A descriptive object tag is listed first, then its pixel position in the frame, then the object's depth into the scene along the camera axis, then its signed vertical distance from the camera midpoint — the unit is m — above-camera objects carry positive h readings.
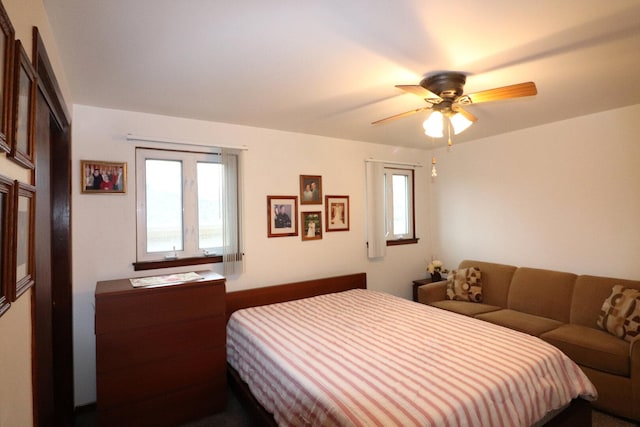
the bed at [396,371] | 1.56 -0.85
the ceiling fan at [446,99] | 2.17 +0.75
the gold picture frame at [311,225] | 3.76 -0.09
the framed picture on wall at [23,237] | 0.98 -0.05
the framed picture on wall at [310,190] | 3.75 +0.30
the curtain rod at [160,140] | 2.78 +0.67
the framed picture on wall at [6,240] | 0.89 -0.05
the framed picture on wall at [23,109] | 0.97 +0.36
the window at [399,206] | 4.41 +0.13
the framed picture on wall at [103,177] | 2.68 +0.35
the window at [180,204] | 2.93 +0.13
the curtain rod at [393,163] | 4.18 +0.68
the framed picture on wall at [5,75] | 0.86 +0.38
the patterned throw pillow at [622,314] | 2.58 -0.80
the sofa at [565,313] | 2.42 -0.98
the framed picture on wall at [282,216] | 3.52 +0.01
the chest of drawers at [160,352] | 2.25 -0.95
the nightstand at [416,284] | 4.38 -0.90
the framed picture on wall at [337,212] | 3.94 +0.05
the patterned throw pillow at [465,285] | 3.80 -0.81
